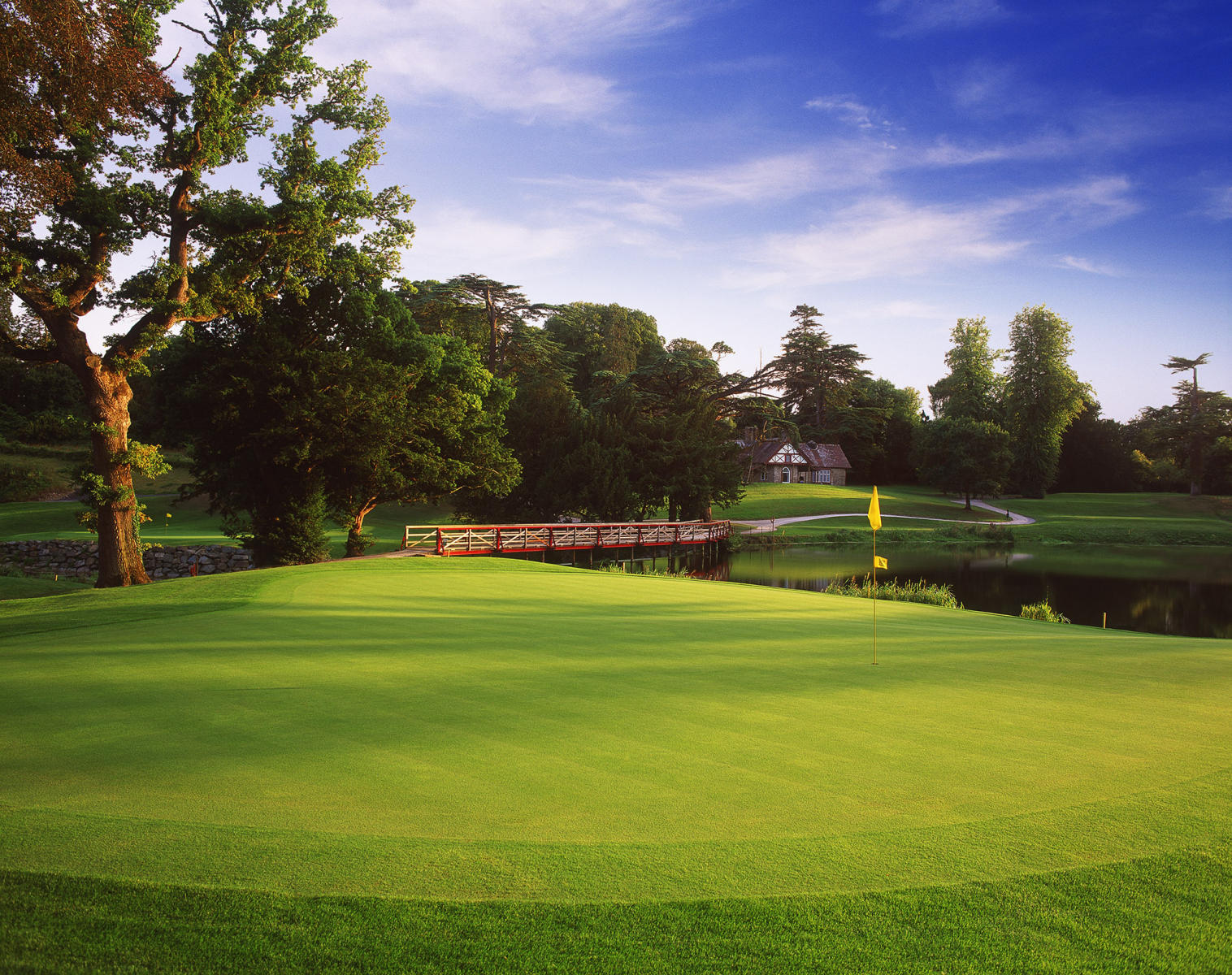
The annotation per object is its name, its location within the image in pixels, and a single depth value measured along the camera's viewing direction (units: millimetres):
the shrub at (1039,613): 23078
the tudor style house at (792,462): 83125
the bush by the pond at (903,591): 25891
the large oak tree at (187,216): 18234
